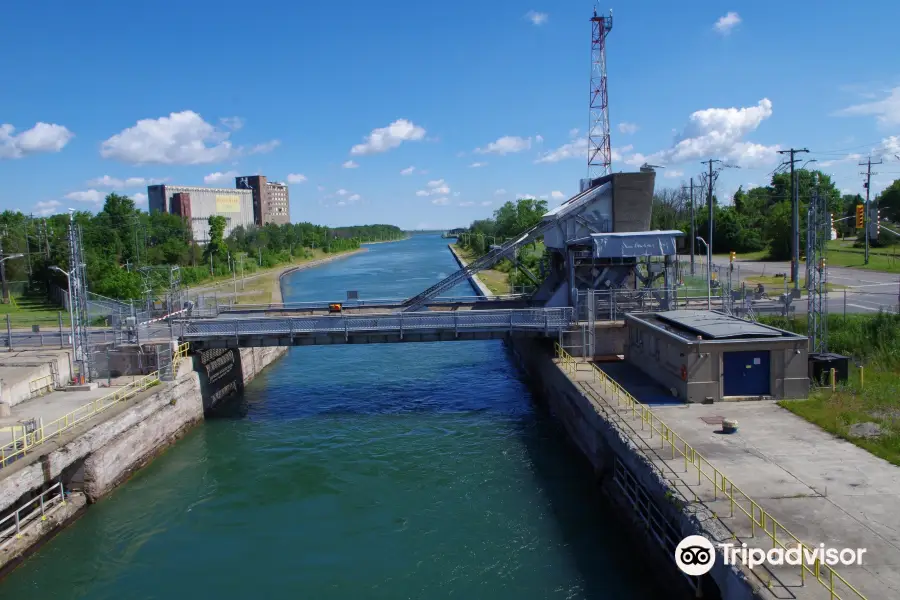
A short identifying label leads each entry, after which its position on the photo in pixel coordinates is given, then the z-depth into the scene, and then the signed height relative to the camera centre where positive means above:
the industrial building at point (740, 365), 21.61 -3.92
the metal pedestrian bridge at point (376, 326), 30.27 -3.02
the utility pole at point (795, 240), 45.03 +0.03
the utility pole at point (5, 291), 65.00 -1.58
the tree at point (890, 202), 92.56 +4.77
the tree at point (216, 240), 111.94 +4.23
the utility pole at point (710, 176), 50.77 +5.14
